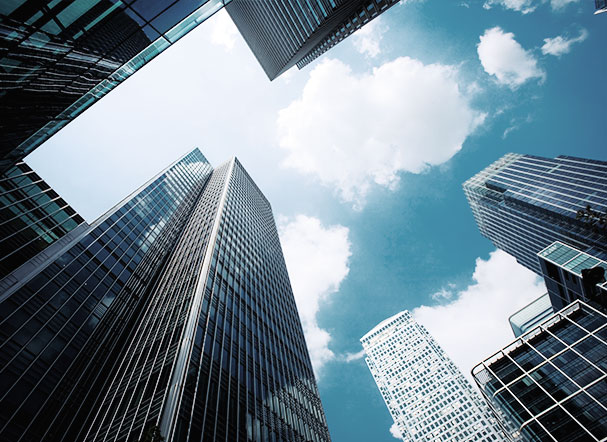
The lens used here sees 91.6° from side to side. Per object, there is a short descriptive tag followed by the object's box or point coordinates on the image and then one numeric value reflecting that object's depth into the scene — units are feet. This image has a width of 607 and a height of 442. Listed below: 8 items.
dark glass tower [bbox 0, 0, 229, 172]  35.37
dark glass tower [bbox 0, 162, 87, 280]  84.17
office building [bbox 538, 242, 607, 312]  140.87
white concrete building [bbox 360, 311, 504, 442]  346.33
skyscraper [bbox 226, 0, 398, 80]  200.75
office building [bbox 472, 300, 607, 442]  106.01
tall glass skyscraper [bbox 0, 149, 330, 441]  72.69
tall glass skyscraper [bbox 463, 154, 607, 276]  239.30
